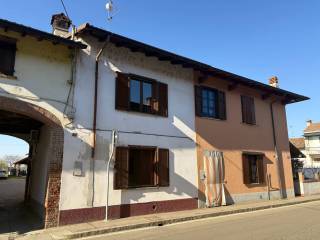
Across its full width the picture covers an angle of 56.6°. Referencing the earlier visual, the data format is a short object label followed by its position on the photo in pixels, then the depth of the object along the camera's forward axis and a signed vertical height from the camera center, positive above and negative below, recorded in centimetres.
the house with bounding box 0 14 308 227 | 977 +229
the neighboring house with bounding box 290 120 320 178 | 4278 +503
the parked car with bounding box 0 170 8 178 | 4360 +124
